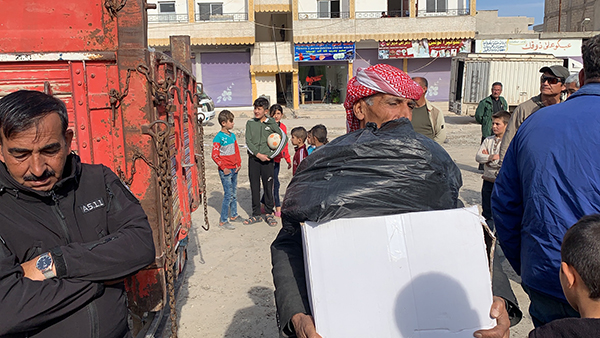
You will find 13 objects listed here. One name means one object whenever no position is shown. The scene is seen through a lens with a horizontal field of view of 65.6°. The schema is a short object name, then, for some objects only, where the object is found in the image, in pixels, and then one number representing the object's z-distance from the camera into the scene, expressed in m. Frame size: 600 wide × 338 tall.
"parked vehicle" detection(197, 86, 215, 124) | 19.86
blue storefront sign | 27.25
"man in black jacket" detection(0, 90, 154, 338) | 1.59
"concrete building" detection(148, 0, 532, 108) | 26.94
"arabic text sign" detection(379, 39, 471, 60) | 27.36
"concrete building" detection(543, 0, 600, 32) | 30.16
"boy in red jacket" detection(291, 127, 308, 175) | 6.46
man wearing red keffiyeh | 1.77
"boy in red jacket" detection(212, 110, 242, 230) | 6.90
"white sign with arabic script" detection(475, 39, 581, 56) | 25.16
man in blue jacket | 1.91
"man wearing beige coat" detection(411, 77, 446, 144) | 4.64
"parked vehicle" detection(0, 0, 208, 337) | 2.77
